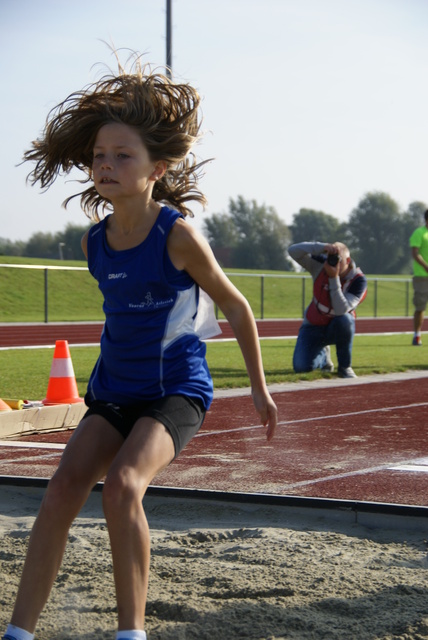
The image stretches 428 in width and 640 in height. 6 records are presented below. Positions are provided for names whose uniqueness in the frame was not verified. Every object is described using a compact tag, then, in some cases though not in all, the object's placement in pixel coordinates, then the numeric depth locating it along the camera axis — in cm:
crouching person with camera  2324
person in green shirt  3124
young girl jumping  594
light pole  4155
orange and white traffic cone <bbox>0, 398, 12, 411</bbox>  1478
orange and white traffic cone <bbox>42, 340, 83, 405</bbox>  1581
